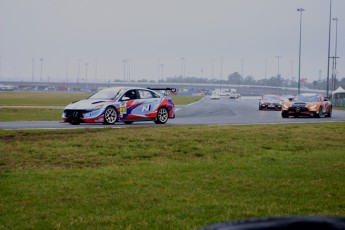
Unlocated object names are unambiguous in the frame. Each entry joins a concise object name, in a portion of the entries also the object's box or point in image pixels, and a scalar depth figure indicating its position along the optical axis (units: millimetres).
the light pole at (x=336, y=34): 77169
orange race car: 30203
